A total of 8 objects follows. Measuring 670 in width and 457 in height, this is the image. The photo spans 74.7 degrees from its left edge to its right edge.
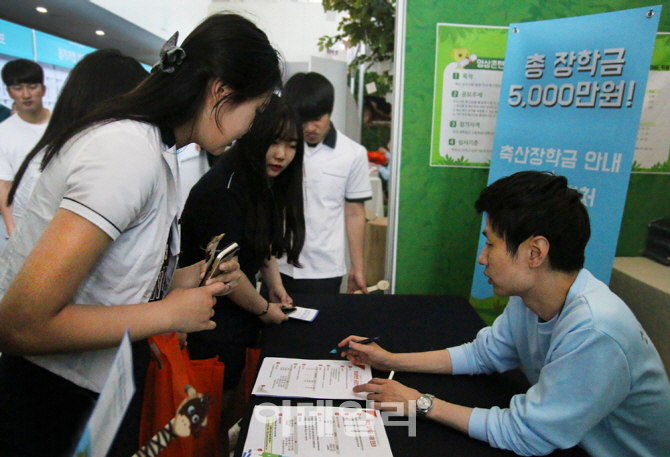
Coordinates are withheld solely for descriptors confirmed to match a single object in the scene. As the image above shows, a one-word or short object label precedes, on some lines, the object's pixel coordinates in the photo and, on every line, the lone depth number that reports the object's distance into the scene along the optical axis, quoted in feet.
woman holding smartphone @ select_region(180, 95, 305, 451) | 4.01
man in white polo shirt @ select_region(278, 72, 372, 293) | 6.68
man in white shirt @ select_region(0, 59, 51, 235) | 7.96
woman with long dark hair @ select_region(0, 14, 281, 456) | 1.95
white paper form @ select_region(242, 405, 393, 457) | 2.55
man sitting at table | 2.67
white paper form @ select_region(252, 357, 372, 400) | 3.14
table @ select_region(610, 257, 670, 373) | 5.81
